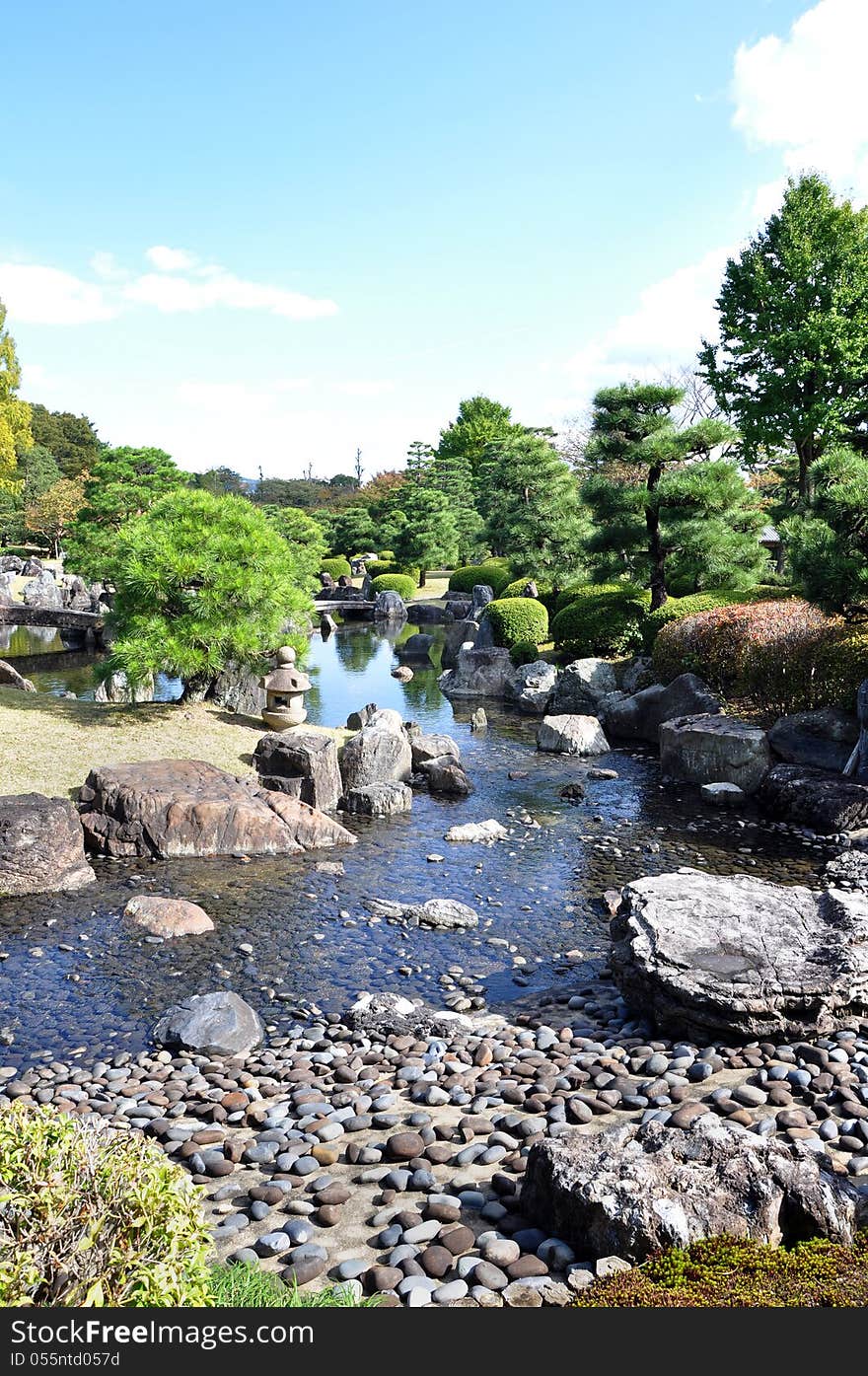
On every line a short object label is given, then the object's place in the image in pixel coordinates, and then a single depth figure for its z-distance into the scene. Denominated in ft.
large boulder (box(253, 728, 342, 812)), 40.88
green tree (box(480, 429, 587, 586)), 93.61
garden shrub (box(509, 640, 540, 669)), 76.95
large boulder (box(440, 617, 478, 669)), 90.12
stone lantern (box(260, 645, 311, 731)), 48.83
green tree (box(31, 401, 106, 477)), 218.18
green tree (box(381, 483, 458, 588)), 152.87
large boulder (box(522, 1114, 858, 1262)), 11.44
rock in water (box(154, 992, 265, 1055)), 20.84
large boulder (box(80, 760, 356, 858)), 34.42
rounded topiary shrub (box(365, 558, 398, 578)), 163.43
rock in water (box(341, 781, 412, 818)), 41.63
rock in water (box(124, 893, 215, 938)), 27.73
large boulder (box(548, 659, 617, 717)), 65.00
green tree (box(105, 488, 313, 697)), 45.37
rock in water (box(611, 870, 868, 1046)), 19.88
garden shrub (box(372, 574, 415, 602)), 143.33
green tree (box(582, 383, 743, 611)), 68.03
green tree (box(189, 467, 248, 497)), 258.78
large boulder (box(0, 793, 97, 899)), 30.42
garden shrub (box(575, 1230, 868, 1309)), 10.13
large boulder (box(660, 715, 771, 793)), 44.55
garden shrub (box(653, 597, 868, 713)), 45.47
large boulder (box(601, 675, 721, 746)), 52.95
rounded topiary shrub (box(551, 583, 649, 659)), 72.13
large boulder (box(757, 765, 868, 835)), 37.96
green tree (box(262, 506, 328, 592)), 127.95
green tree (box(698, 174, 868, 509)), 82.79
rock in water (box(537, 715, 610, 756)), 53.47
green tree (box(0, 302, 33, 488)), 121.19
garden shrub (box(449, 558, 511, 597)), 119.34
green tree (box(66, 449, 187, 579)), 92.48
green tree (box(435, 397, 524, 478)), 215.31
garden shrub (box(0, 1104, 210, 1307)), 8.73
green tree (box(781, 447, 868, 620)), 40.68
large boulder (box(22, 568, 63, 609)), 120.78
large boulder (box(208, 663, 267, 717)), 51.16
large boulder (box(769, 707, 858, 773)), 42.88
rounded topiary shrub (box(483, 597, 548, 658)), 81.71
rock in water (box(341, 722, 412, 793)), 43.83
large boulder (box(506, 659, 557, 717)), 67.97
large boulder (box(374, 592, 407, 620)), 132.87
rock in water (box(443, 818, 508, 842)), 38.09
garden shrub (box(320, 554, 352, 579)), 163.63
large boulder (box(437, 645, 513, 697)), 76.02
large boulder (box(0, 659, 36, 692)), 65.87
